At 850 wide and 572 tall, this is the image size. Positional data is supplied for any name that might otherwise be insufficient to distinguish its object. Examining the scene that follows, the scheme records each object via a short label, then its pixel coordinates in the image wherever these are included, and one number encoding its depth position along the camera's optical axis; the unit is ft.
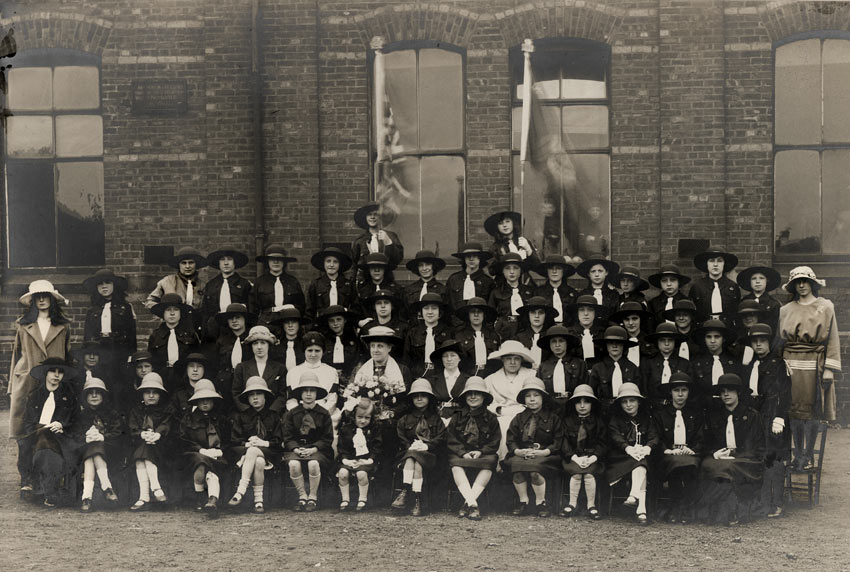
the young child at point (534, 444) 21.89
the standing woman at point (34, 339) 24.25
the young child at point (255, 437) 22.26
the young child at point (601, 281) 26.23
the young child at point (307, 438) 22.30
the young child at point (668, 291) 26.20
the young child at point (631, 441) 21.49
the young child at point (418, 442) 22.08
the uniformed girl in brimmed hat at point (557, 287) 26.27
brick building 32.30
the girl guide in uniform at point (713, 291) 26.50
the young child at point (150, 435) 22.49
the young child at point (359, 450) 22.25
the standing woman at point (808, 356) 24.35
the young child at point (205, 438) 22.35
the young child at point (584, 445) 21.75
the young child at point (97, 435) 22.63
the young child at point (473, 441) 21.95
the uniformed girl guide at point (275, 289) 27.68
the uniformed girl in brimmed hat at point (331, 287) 27.50
